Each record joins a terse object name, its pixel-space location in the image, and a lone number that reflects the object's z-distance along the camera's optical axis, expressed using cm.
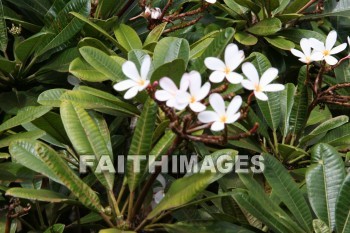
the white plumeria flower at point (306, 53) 235
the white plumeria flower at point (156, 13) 256
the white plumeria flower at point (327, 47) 235
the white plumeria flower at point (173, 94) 192
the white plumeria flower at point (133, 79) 199
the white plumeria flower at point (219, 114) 192
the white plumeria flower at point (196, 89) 194
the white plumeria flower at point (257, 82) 201
